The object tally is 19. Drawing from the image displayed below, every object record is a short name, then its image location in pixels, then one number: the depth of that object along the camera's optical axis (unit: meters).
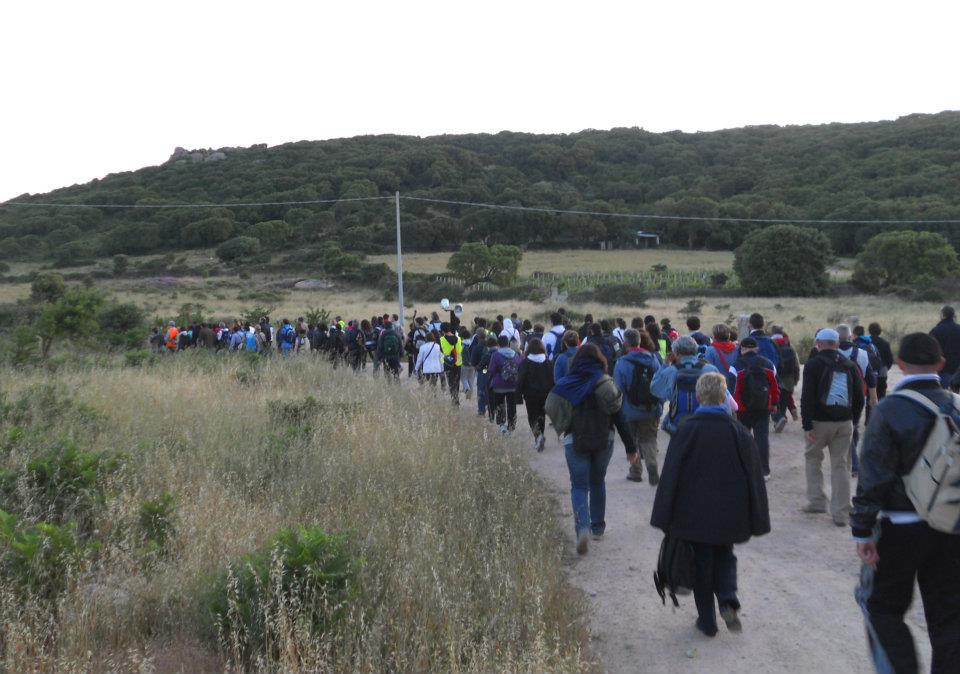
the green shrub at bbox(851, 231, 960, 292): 48.56
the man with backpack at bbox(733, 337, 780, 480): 9.23
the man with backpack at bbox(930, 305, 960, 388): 10.70
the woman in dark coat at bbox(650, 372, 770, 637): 5.14
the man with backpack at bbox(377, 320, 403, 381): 18.35
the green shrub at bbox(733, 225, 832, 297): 49.03
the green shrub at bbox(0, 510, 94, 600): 4.86
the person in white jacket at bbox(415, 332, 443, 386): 16.31
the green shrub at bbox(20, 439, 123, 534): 6.40
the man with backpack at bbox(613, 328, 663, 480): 9.21
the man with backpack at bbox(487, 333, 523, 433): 12.83
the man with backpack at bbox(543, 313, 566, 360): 13.39
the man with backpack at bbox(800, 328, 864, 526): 7.73
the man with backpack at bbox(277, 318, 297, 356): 23.48
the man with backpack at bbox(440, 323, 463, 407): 16.25
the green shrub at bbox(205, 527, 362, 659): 4.51
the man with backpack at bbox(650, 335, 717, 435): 8.20
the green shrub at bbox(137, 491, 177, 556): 5.95
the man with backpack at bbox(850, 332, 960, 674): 3.91
